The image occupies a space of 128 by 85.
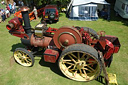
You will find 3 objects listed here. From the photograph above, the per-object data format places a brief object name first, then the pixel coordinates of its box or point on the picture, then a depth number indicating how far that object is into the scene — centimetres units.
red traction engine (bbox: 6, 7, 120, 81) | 398
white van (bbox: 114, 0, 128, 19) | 1148
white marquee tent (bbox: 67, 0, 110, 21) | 1156
